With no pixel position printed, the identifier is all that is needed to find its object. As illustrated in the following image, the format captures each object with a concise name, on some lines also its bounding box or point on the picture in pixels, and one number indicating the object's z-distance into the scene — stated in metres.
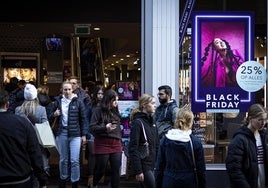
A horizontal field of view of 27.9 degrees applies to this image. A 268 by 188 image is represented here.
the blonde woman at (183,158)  5.83
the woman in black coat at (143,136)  7.07
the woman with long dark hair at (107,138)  8.29
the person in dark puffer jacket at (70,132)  8.88
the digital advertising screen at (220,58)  9.39
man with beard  8.20
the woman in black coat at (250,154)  5.62
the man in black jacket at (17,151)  5.20
